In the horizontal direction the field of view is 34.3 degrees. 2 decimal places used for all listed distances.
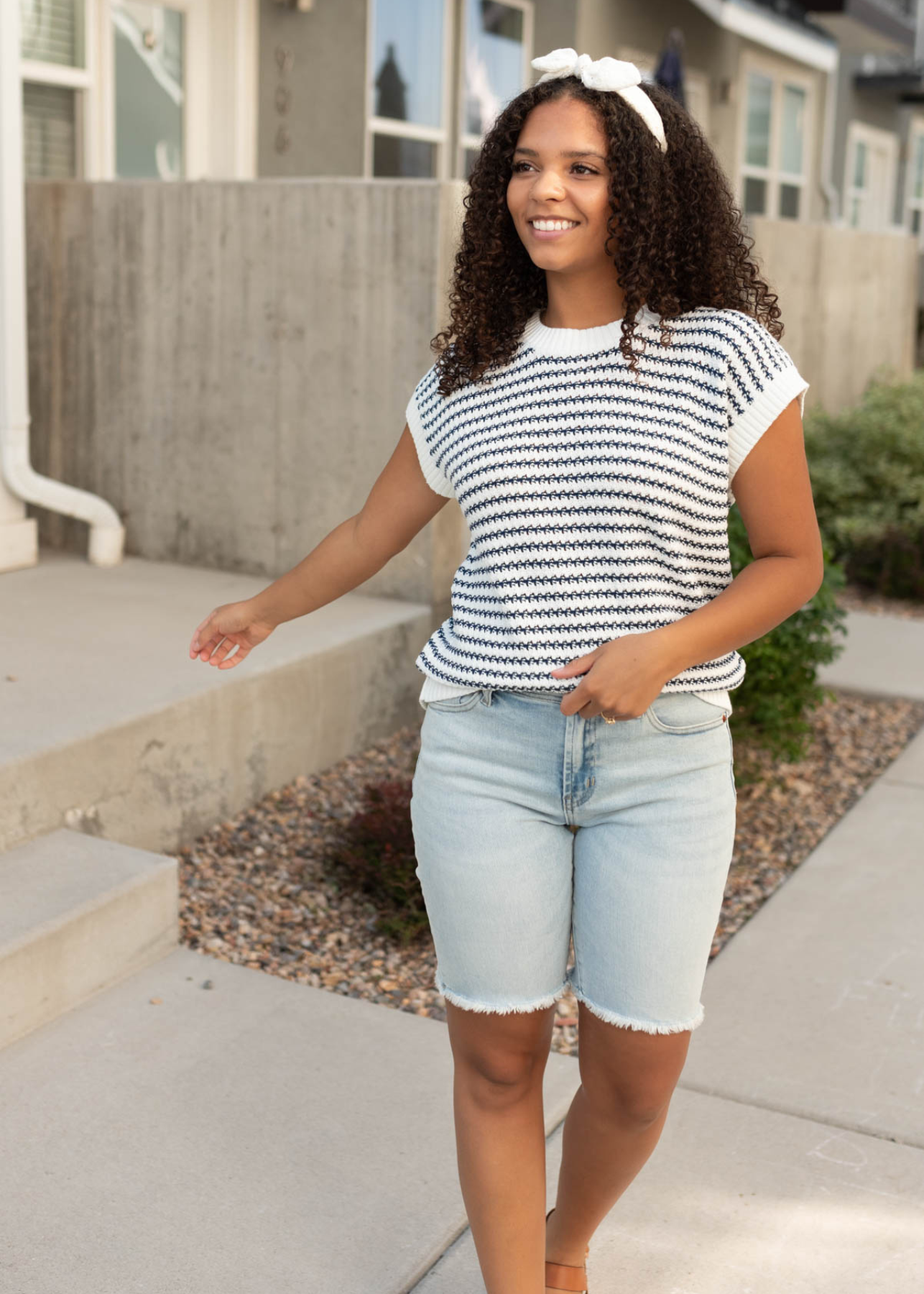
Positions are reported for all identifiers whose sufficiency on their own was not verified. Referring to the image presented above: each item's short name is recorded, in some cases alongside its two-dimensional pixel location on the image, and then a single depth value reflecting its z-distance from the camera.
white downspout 5.48
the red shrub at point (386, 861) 3.77
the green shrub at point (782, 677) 4.68
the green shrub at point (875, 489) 7.89
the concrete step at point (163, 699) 3.76
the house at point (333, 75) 6.88
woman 1.87
